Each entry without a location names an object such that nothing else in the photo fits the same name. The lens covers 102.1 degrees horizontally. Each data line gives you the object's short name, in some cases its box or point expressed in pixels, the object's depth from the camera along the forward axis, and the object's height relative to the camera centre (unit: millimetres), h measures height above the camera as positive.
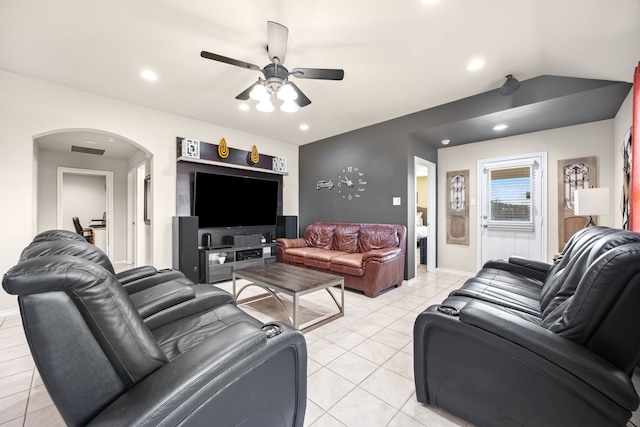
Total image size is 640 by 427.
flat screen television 4391 +250
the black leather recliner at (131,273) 1593 -520
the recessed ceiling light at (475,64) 2715 +1610
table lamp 2699 +142
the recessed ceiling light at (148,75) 2953 +1619
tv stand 4227 -812
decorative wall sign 5398 +632
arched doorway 4867 +1044
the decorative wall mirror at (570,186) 3612 +417
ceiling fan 2135 +1282
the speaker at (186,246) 4004 -497
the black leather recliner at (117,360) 721 -495
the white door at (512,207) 4039 +123
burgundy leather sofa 3598 -646
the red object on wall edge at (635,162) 2102 +443
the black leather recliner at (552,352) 1049 -634
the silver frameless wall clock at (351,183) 4919 +607
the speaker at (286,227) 5523 -277
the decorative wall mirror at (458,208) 4773 +124
